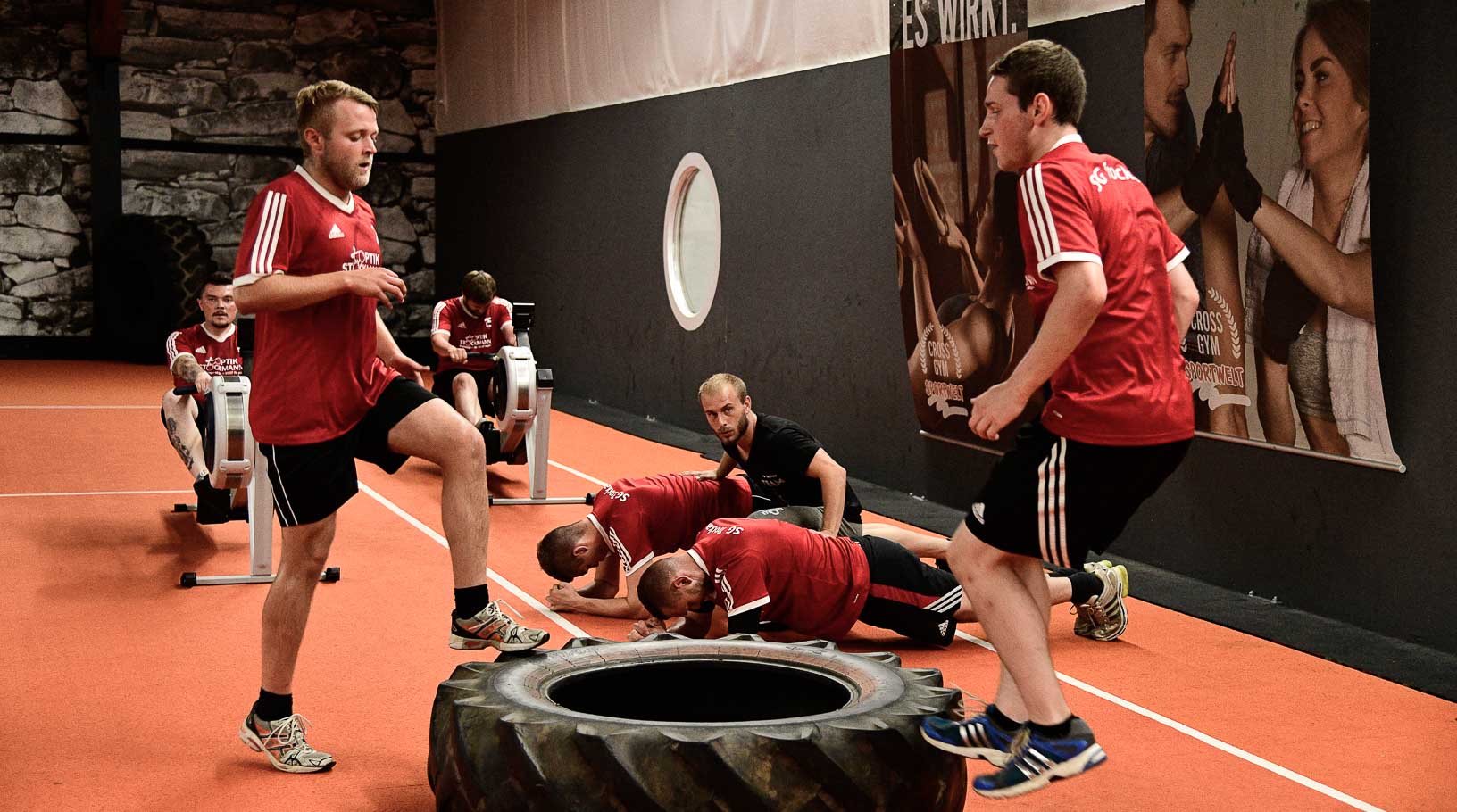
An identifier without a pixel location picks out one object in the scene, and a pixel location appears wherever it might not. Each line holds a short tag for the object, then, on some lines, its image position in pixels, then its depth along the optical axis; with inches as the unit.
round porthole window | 425.4
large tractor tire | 107.4
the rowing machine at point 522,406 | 299.4
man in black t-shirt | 211.3
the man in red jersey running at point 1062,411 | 107.9
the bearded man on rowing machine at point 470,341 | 332.8
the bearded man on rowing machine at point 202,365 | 261.4
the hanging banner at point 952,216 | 270.4
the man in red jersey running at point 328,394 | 136.0
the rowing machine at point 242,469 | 230.4
